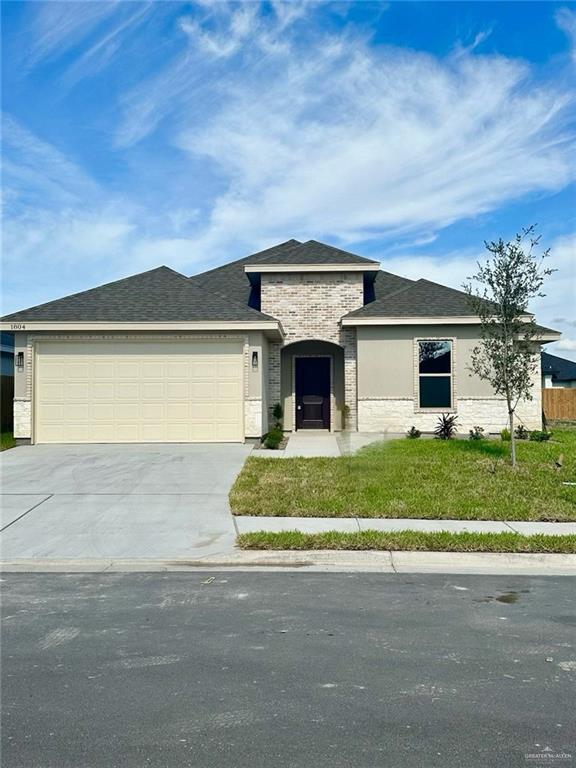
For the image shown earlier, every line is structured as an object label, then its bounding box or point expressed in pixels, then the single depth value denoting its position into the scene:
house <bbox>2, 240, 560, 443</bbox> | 16.86
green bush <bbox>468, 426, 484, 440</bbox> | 18.19
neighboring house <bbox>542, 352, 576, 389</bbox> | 43.72
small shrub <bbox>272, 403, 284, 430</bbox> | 19.48
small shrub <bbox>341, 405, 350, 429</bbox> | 19.55
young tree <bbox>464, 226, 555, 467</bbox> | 13.70
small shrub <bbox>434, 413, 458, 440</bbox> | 18.16
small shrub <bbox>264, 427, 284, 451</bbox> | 16.41
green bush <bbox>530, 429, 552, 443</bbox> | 17.41
